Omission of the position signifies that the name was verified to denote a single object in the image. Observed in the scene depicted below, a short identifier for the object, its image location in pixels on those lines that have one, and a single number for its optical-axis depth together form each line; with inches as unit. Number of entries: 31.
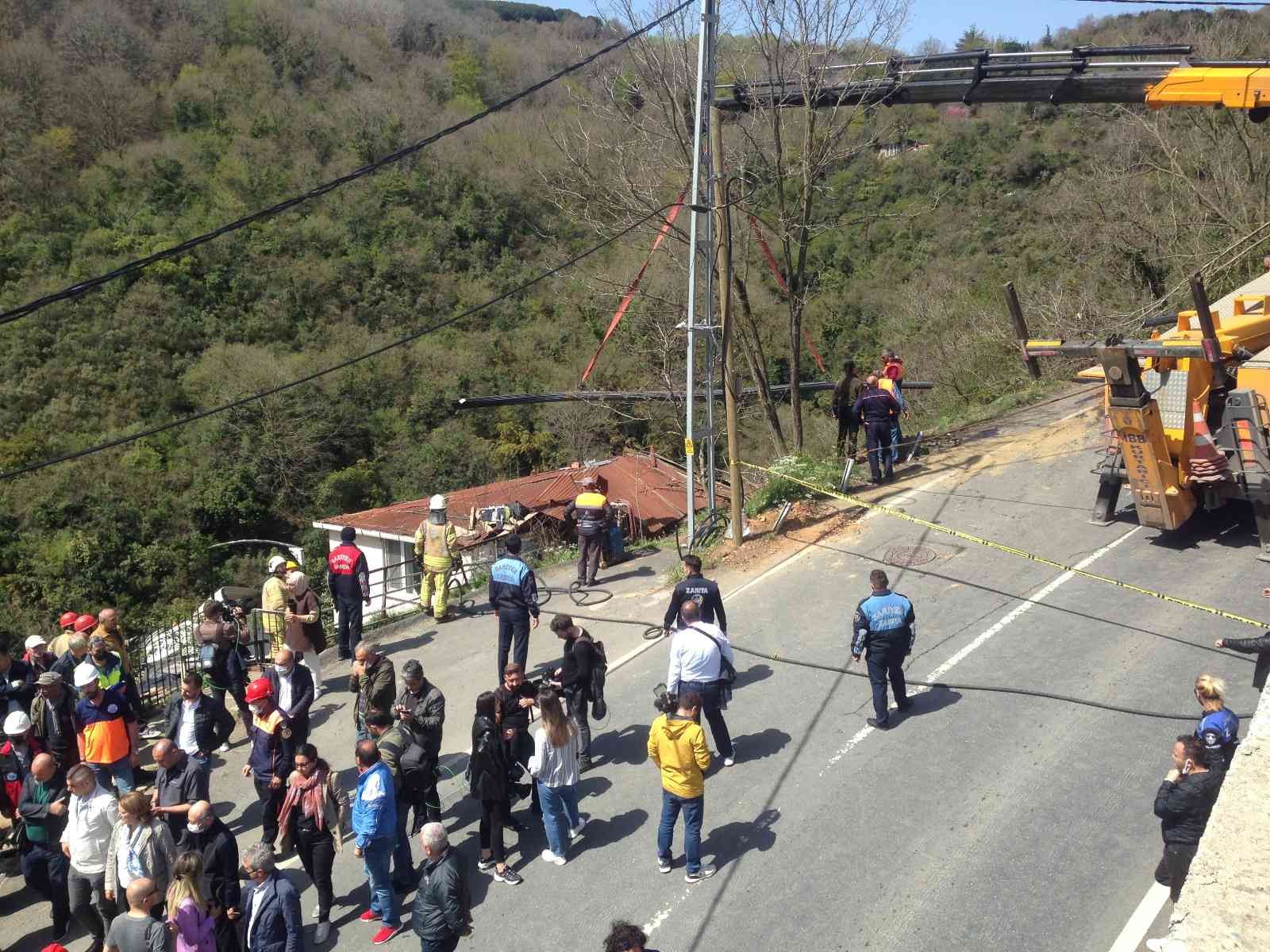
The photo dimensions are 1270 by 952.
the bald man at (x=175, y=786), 290.8
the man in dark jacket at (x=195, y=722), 333.4
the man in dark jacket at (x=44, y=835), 291.7
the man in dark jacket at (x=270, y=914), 245.4
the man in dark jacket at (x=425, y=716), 298.0
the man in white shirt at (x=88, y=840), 280.1
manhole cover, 495.8
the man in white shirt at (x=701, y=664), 317.7
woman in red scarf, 277.7
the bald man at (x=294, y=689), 336.8
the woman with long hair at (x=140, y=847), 263.9
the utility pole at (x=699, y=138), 477.4
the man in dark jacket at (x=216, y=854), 257.9
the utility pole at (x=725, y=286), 498.3
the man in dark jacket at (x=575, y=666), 330.3
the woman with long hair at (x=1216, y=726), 239.5
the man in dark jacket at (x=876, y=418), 582.9
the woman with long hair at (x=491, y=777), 288.5
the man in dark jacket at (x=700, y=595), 369.4
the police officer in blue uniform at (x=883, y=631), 329.4
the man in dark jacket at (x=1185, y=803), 231.8
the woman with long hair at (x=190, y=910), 239.0
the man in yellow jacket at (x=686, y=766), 265.4
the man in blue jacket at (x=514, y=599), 402.3
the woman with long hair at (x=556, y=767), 281.6
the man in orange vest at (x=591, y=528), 529.3
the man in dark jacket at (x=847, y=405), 652.1
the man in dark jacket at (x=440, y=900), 231.5
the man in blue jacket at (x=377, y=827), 268.4
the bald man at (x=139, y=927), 236.4
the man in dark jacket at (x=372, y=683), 331.9
